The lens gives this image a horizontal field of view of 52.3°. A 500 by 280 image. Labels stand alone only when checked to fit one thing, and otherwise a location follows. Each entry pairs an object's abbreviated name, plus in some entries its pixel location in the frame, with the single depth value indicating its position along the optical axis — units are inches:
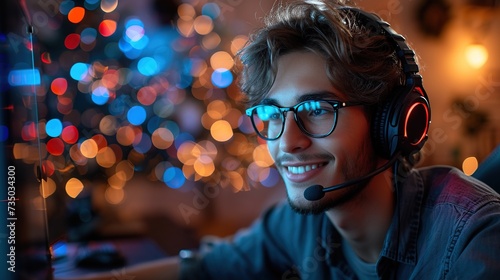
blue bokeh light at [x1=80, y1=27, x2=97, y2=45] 64.8
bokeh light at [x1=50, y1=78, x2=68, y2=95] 62.8
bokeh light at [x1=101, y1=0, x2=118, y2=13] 64.3
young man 30.9
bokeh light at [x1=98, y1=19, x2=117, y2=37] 67.5
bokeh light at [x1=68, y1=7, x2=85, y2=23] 61.4
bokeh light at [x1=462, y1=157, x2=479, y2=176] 69.4
